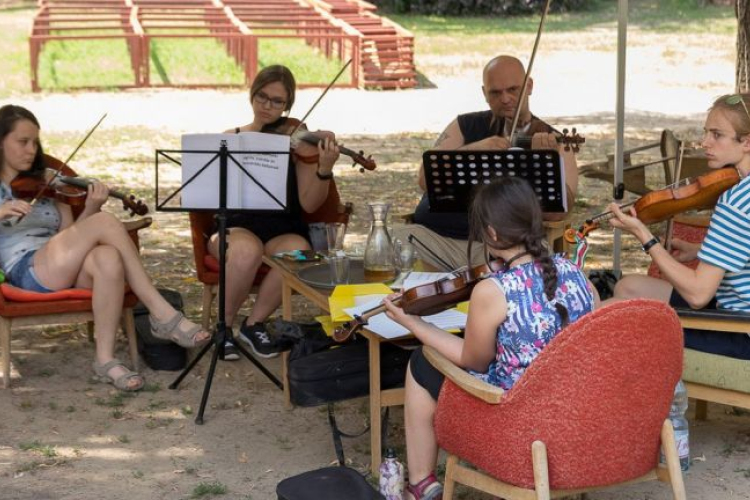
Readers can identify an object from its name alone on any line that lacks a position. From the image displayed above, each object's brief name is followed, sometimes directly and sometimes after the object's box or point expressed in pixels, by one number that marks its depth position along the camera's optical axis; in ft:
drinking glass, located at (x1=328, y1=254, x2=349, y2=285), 15.62
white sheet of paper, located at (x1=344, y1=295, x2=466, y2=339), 13.74
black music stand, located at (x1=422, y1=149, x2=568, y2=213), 16.42
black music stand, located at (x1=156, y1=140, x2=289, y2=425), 16.35
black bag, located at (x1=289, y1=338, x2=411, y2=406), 14.15
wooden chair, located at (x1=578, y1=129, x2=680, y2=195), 23.47
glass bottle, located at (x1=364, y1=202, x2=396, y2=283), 15.75
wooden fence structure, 51.39
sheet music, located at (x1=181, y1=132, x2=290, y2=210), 16.62
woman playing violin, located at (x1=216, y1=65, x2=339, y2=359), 18.47
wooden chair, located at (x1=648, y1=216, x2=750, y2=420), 13.46
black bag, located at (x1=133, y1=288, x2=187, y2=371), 18.15
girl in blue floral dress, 11.39
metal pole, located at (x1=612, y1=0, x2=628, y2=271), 18.93
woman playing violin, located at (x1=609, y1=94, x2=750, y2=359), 13.07
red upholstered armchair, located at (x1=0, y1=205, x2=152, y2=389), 16.97
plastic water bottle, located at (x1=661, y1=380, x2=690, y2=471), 13.48
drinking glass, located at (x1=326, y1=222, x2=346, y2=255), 16.35
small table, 13.83
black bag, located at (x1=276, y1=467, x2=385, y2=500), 12.11
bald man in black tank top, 18.16
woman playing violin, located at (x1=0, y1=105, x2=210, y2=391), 17.30
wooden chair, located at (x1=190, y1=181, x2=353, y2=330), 18.93
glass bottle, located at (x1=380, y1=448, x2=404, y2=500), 12.76
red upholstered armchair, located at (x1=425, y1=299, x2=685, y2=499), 10.66
